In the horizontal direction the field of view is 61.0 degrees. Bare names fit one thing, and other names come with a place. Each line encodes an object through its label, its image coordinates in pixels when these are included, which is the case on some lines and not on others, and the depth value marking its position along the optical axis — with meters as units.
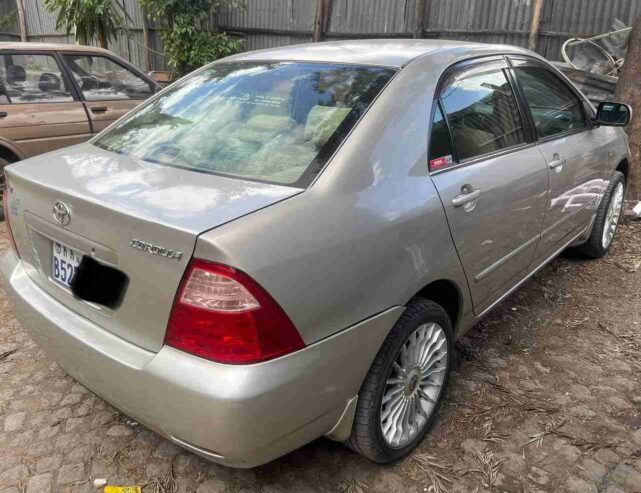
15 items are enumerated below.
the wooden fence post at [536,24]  7.16
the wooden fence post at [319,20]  9.07
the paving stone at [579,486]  2.19
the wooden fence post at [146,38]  11.22
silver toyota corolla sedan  1.63
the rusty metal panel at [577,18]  6.78
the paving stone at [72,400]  2.64
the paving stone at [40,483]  2.14
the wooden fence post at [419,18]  8.09
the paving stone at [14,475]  2.17
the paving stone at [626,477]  2.20
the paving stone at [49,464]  2.24
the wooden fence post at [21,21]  13.99
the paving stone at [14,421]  2.47
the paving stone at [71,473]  2.19
